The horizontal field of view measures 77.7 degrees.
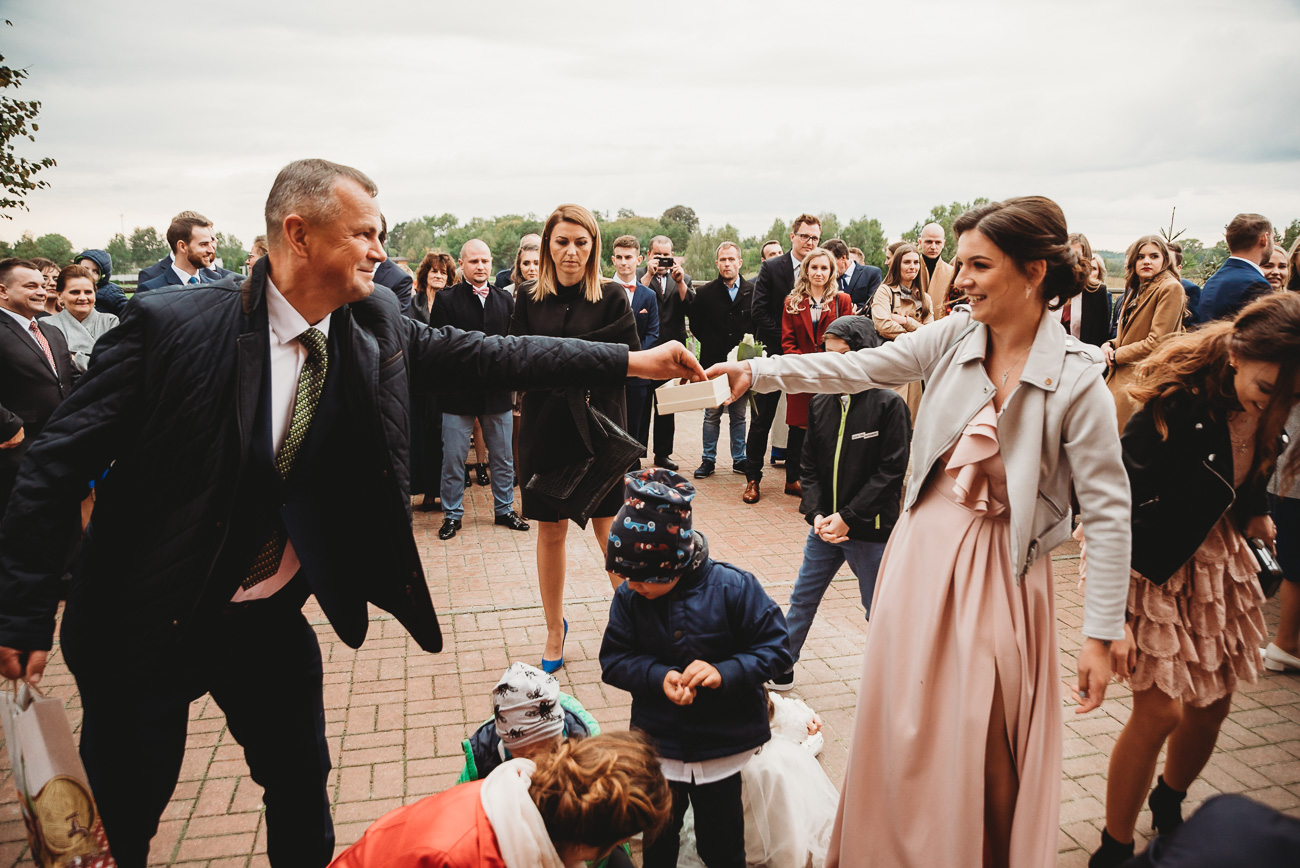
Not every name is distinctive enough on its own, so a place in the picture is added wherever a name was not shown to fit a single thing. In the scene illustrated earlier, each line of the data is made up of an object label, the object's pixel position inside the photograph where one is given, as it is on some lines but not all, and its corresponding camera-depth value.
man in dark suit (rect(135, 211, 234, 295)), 6.51
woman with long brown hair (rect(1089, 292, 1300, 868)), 2.63
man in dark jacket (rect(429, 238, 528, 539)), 6.90
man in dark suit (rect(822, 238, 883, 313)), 8.70
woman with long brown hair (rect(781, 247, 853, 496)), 7.46
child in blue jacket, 2.59
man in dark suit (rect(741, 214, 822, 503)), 8.36
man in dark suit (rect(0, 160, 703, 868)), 2.02
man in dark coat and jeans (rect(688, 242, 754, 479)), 9.03
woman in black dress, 4.34
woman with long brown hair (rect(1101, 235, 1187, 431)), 6.55
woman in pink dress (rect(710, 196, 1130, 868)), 2.25
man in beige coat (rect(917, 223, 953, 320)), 8.41
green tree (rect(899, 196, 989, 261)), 26.68
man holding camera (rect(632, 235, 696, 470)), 9.13
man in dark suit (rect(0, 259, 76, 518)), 5.27
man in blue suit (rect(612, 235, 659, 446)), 7.66
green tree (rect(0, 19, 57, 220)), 7.84
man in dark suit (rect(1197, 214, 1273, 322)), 6.08
